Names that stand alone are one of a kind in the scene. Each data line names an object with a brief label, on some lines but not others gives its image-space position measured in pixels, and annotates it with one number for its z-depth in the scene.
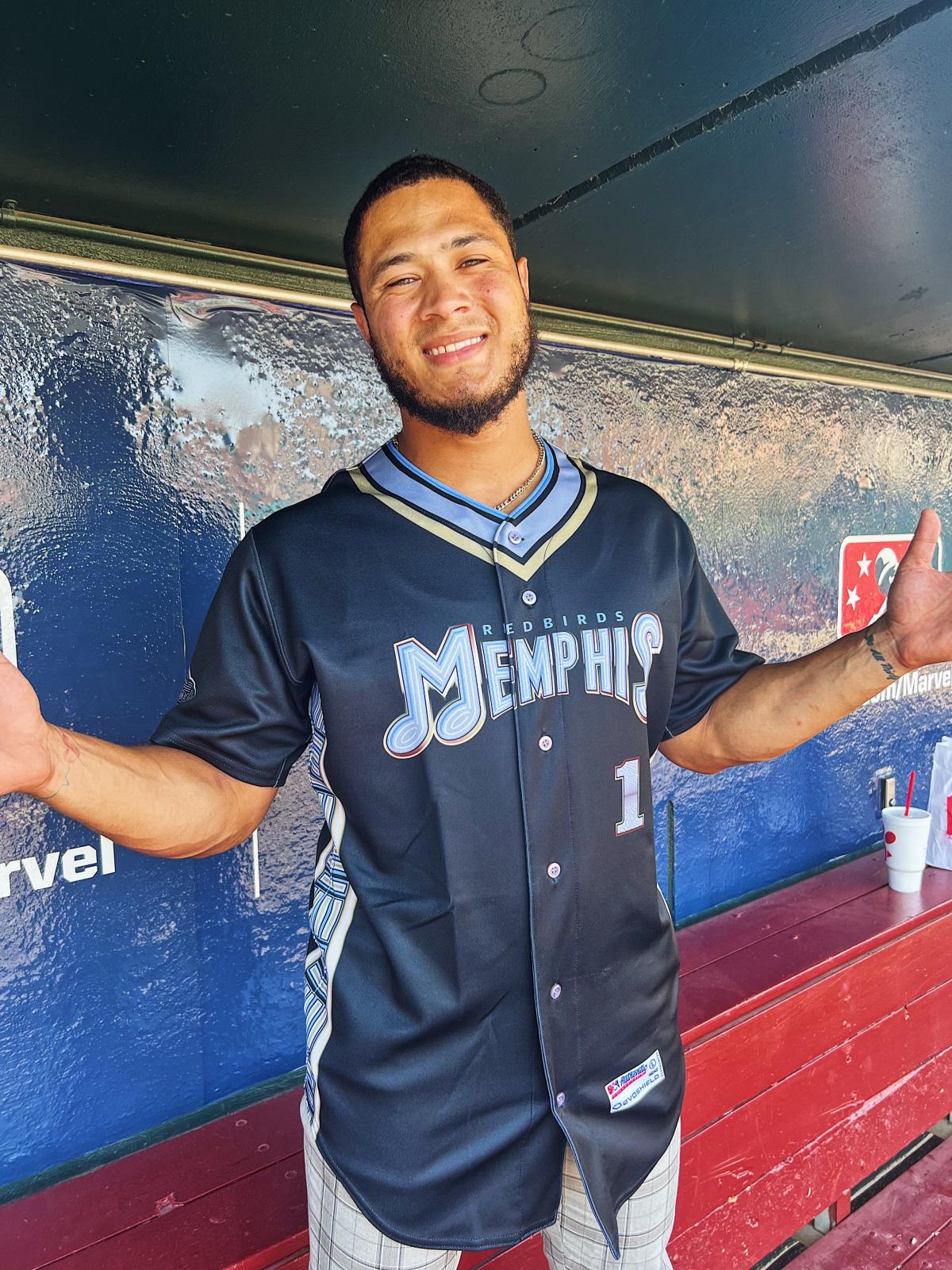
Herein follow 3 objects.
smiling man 1.12
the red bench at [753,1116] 1.57
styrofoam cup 2.97
